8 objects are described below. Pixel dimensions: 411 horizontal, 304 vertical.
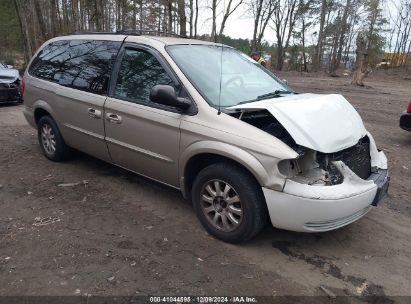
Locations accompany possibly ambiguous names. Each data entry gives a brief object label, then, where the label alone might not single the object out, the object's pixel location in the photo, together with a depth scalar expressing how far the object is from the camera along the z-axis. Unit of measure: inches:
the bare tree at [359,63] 759.9
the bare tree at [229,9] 1029.9
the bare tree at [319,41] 1398.9
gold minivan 129.2
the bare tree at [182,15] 706.6
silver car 430.0
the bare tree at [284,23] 1536.7
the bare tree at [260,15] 1390.3
